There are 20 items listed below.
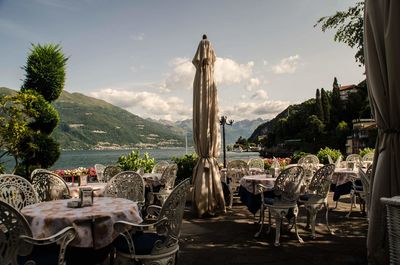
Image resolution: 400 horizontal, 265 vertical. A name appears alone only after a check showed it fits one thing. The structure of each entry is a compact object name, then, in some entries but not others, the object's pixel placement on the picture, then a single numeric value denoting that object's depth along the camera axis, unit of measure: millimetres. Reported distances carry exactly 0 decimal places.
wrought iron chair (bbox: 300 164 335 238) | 5270
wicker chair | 1954
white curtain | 2930
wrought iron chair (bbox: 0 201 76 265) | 2285
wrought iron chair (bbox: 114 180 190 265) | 2867
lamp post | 11841
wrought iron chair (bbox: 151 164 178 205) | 7115
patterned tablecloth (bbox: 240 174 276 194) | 5770
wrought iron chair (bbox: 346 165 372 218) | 6630
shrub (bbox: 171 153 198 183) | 9930
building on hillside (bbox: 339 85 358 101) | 76475
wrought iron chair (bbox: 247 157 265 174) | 9484
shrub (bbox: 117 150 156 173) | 9617
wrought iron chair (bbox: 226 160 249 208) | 8148
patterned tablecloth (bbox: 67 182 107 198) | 5414
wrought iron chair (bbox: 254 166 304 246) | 5004
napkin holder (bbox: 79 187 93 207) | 3328
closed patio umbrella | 6898
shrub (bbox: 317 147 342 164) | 11664
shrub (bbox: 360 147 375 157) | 12384
